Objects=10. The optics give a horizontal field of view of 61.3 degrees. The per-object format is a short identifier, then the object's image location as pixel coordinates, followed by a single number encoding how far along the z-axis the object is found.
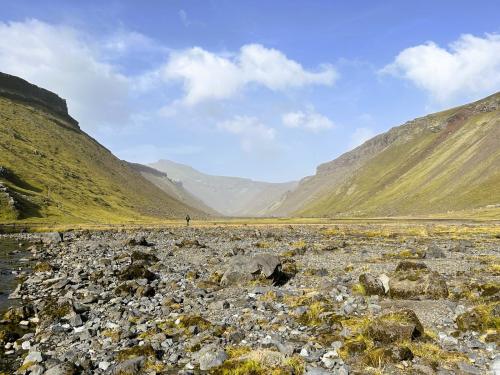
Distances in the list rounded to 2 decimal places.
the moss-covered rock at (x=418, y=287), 21.62
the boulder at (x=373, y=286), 22.42
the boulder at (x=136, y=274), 29.21
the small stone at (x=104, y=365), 14.30
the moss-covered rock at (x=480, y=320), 16.36
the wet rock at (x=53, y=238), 59.11
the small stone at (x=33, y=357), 15.01
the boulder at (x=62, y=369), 13.61
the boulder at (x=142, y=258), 37.81
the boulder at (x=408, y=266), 27.50
